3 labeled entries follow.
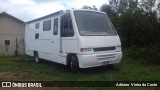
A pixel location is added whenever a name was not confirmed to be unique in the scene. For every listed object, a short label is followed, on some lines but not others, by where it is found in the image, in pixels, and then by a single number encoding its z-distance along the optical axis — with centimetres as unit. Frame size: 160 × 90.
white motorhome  514
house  1249
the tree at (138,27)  941
